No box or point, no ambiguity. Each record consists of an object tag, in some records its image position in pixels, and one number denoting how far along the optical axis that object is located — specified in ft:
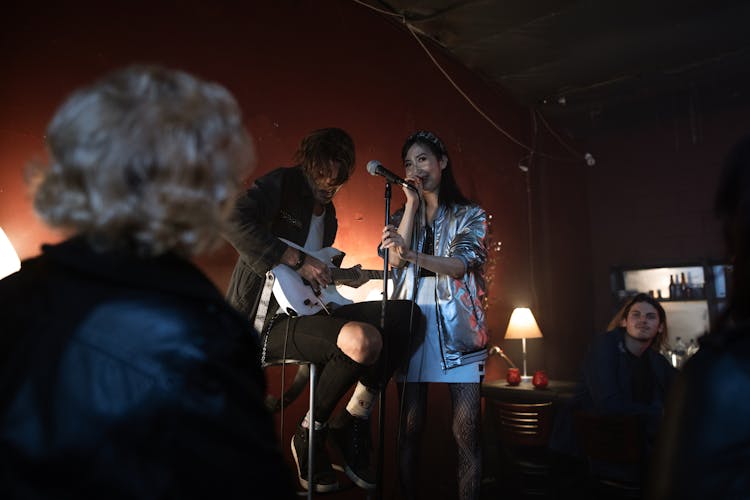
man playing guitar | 6.54
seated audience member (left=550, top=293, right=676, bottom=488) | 10.04
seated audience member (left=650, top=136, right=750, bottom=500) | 2.48
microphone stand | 6.28
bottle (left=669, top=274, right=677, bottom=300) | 20.96
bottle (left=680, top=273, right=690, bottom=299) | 20.67
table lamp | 14.93
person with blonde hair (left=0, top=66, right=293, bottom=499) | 2.35
